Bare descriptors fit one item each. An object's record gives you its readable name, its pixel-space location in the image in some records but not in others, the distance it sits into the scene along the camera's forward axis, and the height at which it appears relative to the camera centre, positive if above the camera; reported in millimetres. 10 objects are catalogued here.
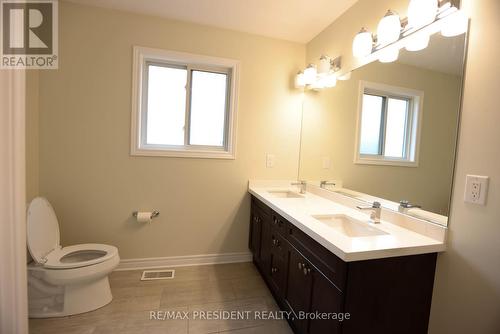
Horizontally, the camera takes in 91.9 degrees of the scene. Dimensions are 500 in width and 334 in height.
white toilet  1672 -968
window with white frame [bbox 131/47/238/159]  2354 +398
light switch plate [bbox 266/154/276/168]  2618 -108
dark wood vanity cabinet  1120 -684
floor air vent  2236 -1236
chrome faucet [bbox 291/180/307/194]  2457 -359
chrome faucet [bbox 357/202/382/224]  1528 -352
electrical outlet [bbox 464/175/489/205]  1070 -126
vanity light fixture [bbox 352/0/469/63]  1211 +737
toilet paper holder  2332 -680
